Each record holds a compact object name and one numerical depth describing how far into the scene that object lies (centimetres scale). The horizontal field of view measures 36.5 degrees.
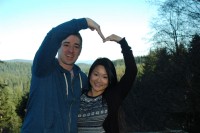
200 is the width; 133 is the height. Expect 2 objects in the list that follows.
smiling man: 316
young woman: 348
